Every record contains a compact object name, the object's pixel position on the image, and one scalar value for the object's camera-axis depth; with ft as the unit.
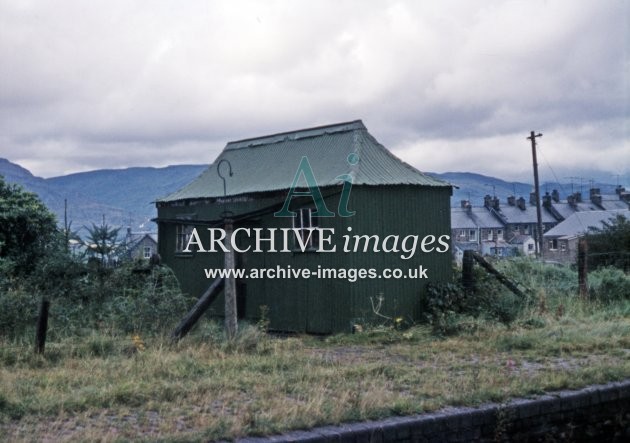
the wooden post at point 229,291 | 39.50
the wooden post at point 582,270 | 55.67
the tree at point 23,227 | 60.39
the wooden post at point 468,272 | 50.33
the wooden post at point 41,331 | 31.78
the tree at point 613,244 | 82.25
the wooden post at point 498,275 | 51.42
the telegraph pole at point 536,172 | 124.88
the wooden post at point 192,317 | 36.99
